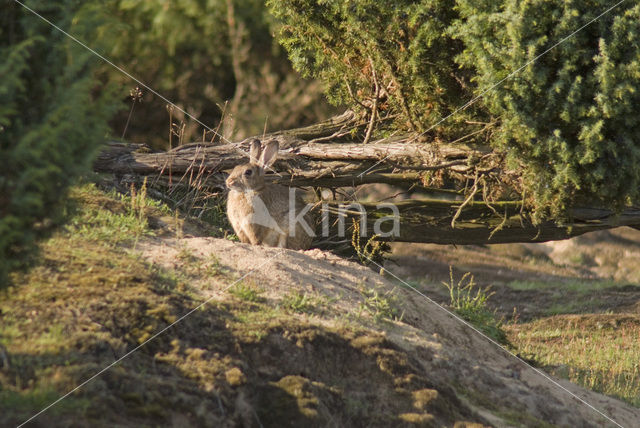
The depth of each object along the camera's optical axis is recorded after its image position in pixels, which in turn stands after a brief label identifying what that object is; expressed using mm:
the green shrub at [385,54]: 20094
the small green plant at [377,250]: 23498
